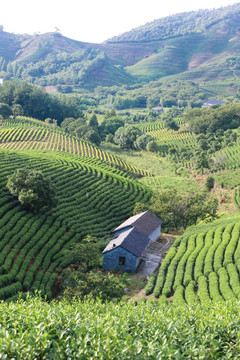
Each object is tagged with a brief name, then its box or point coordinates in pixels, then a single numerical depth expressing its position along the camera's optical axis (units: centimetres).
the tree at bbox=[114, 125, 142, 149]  11419
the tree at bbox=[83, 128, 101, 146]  10650
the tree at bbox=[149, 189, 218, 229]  4731
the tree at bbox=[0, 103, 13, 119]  10461
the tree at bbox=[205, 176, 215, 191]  7231
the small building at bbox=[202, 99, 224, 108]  18898
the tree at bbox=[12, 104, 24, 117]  11394
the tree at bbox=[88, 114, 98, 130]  12344
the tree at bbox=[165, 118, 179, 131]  12825
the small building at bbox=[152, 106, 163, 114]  18588
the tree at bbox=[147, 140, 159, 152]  10775
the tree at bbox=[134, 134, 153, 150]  11150
